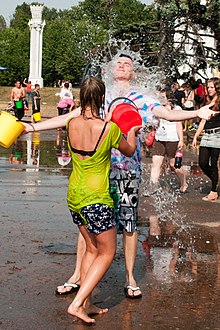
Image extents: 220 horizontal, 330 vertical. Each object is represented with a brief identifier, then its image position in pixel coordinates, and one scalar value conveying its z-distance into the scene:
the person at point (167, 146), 11.02
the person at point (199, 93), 26.74
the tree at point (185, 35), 23.61
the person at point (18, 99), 28.86
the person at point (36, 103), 30.28
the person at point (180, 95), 25.01
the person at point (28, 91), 40.23
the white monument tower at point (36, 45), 56.06
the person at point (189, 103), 25.53
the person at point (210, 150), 10.70
